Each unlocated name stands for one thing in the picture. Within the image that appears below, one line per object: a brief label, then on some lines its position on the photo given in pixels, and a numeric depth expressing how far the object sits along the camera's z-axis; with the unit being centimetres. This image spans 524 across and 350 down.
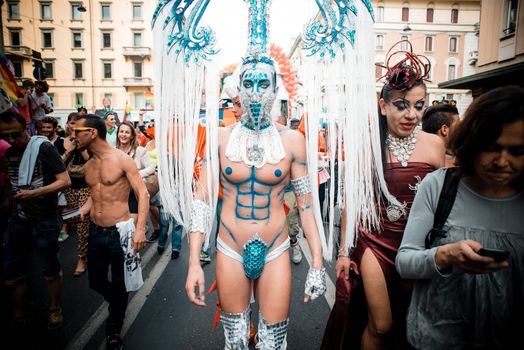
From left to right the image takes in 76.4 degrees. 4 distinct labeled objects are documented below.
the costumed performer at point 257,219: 210
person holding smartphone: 131
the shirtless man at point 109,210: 300
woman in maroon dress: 221
